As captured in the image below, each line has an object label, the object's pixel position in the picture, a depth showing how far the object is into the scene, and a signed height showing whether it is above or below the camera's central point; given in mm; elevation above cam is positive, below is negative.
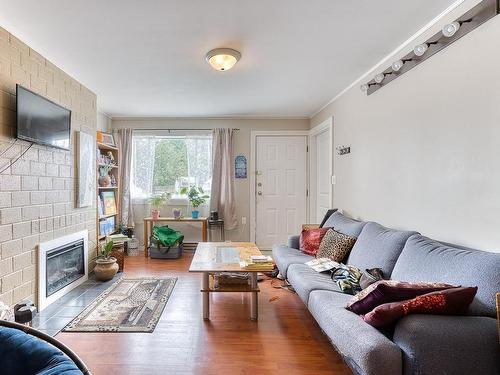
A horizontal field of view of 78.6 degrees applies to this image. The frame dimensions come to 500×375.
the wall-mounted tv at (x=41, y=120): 2404 +593
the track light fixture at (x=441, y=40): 1737 +997
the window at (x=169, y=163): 5242 +419
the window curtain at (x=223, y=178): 5129 +159
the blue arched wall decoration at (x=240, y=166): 5242 +368
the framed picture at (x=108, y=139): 4393 +712
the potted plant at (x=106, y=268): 3509 -931
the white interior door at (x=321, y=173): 4410 +239
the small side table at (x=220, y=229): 5066 -708
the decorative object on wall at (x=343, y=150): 3713 +474
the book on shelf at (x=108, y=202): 4434 -220
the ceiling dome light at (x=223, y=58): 2592 +1125
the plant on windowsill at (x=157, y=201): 4934 -235
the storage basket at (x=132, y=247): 4952 -974
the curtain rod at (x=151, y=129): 5219 +1000
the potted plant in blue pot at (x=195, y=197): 5004 -160
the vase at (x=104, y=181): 4355 +91
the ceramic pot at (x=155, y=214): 4903 -431
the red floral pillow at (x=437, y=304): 1382 -533
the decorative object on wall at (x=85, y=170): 3436 +198
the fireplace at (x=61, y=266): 2768 -806
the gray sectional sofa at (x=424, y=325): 1271 -647
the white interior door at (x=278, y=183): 5254 +77
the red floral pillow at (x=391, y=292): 1472 -513
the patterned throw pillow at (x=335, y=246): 2857 -562
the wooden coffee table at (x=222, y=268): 2533 -669
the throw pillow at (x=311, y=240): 3342 -585
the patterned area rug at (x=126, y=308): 2443 -1100
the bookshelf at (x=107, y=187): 4153 +5
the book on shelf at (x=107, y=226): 4215 -559
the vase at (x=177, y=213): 4941 -415
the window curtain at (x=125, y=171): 5078 +274
